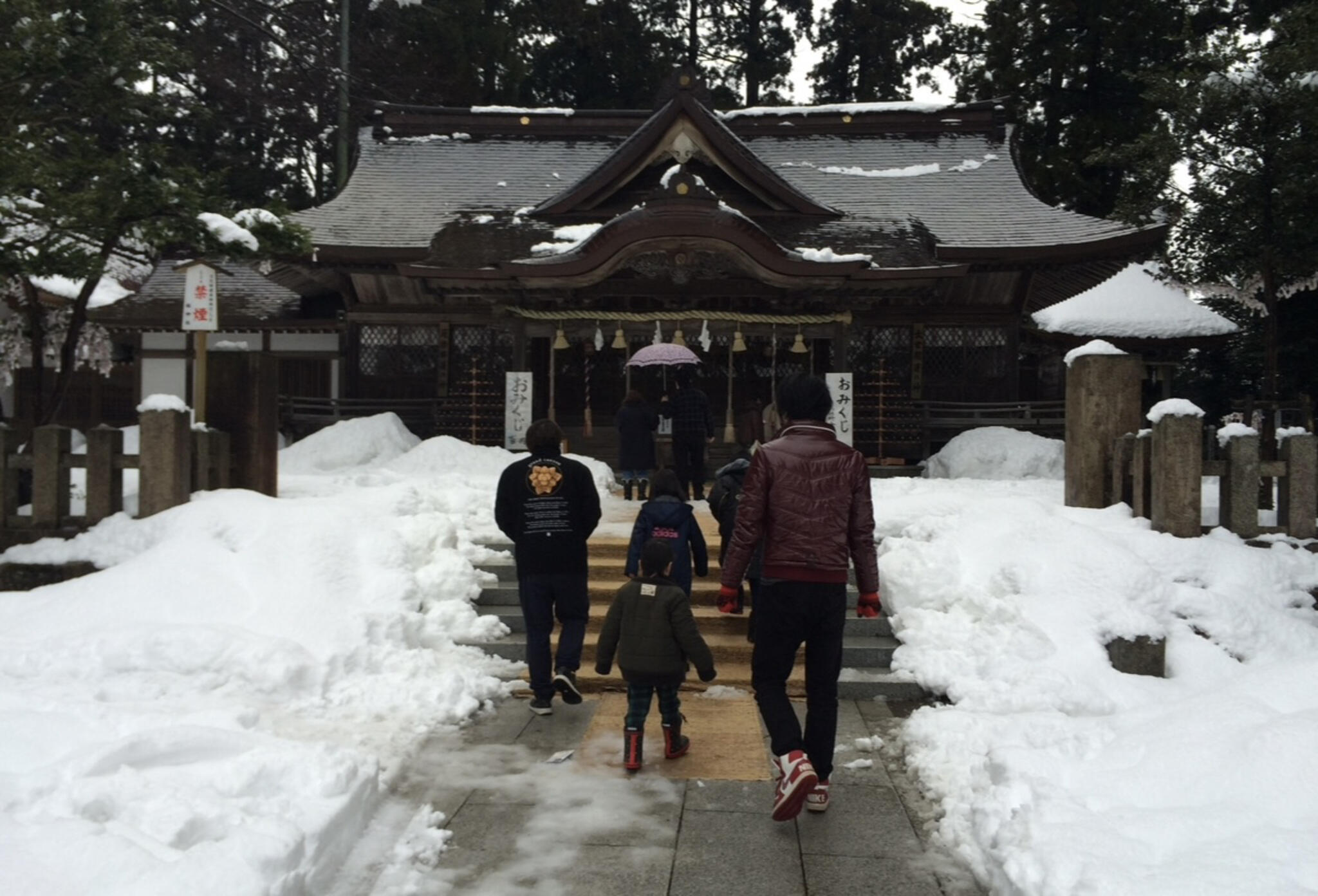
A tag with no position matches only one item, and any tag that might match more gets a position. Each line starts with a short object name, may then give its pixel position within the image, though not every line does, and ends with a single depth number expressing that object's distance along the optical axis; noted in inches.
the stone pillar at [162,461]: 312.0
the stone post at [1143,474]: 296.8
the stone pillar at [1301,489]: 285.4
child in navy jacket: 245.1
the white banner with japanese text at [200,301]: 377.7
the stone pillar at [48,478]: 317.1
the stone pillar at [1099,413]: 317.1
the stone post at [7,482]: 321.4
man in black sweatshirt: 226.7
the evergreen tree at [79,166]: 355.9
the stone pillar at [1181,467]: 281.4
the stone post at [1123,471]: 309.1
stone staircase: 251.3
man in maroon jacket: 167.6
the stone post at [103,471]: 315.0
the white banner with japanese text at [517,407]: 567.5
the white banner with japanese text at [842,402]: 564.1
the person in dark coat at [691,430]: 446.3
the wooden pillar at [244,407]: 347.6
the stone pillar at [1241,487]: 283.4
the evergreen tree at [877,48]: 1243.2
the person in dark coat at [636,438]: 439.2
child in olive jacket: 194.2
